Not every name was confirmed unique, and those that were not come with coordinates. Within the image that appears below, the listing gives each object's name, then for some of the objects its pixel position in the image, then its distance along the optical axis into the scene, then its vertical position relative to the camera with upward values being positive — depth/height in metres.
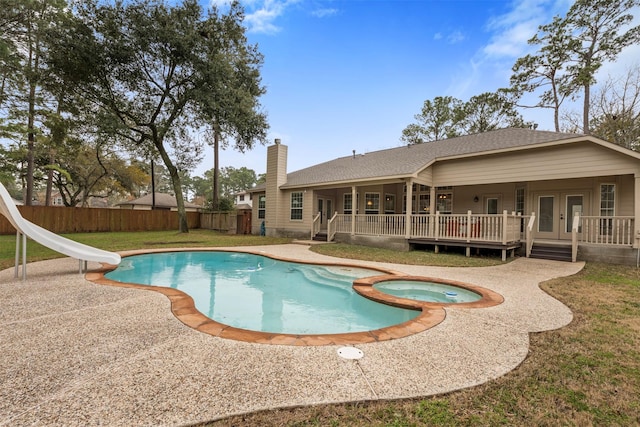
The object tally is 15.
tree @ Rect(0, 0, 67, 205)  13.26 +7.52
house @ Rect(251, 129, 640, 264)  8.74 +0.80
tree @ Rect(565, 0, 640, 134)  15.40 +10.27
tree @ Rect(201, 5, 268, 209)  14.50 +6.05
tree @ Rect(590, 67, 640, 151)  16.41 +6.48
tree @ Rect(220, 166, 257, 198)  62.09 +6.88
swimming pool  4.23 -1.66
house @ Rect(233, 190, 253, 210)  46.09 +1.78
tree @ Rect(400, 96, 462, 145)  24.78 +8.35
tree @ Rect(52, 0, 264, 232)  13.29 +7.29
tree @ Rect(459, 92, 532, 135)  20.97 +7.93
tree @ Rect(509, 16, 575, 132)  17.53 +9.59
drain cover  2.64 -1.34
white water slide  4.95 -0.67
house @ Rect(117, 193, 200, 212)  34.72 +0.72
